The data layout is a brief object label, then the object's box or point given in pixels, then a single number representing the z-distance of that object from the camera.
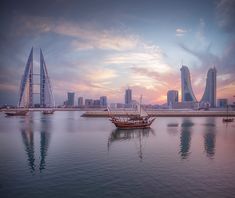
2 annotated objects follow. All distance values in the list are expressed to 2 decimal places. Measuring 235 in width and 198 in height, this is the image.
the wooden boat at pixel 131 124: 68.56
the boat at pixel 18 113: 161.46
